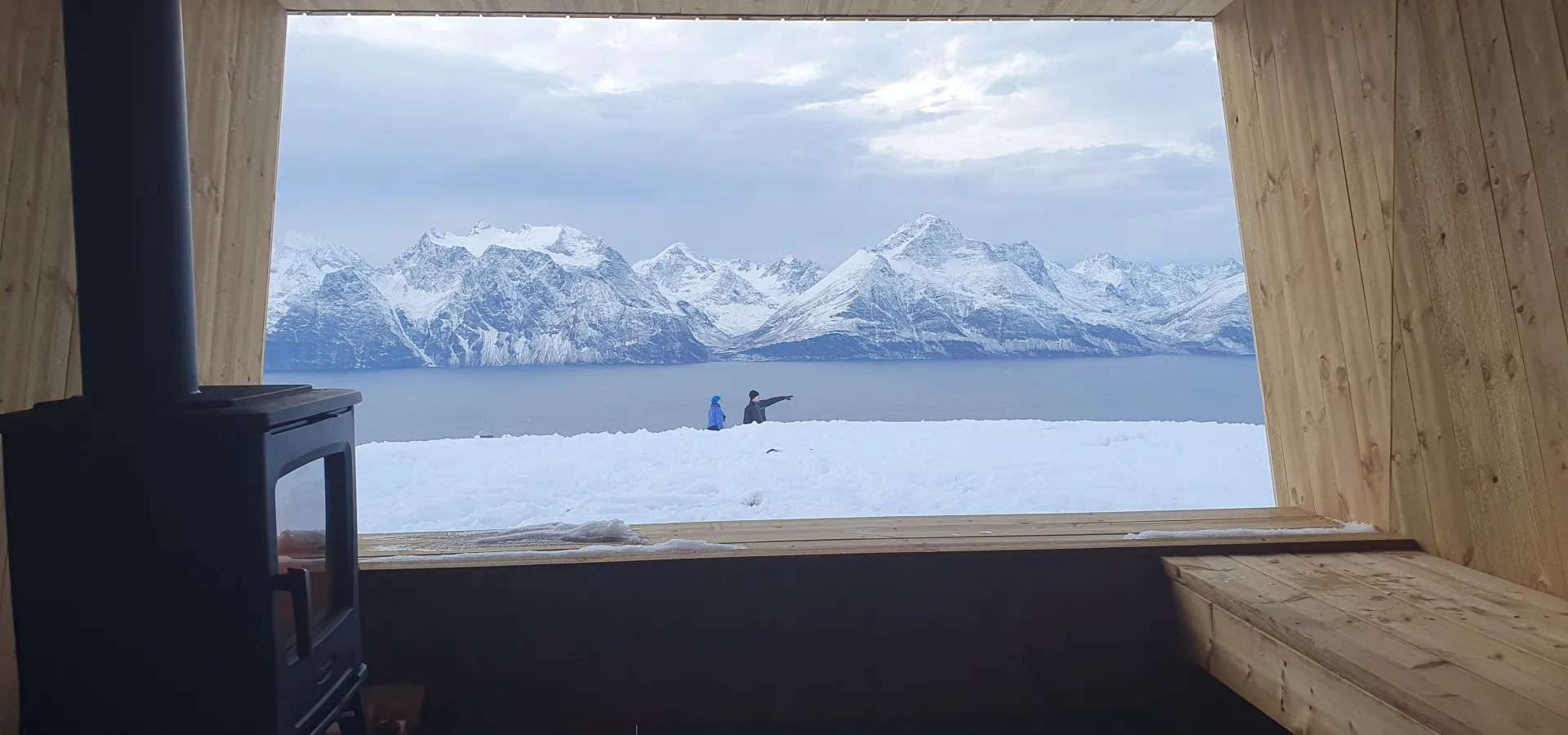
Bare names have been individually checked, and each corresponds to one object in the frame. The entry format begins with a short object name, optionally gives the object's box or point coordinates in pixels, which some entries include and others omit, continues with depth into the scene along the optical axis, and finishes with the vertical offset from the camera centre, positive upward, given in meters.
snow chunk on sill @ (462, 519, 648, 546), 2.23 -0.24
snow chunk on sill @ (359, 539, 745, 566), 2.07 -0.28
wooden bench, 1.26 -0.49
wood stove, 1.25 -0.13
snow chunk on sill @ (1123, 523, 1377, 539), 2.16 -0.38
